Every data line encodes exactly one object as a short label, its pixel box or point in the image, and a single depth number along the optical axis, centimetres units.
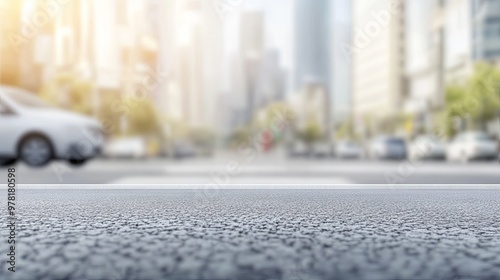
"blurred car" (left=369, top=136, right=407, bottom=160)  3538
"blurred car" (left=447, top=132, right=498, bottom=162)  2892
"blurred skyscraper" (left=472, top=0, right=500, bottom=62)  5459
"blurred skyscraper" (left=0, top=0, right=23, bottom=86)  4100
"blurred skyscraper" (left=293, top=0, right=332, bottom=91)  15975
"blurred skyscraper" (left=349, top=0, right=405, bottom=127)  10250
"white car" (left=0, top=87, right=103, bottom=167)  1295
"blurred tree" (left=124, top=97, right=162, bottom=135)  5955
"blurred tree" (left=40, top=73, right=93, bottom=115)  4469
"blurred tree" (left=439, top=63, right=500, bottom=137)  4378
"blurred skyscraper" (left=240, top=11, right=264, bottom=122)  18962
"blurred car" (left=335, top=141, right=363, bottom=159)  4441
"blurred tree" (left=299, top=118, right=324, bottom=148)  10331
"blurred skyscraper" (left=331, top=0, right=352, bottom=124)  13800
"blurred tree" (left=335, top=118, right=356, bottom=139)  9659
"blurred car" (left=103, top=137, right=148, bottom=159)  3384
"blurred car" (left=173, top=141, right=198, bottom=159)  4234
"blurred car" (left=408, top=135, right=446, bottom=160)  3447
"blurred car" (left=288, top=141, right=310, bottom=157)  5550
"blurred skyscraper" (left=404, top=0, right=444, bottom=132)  6734
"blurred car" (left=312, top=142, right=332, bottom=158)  4997
